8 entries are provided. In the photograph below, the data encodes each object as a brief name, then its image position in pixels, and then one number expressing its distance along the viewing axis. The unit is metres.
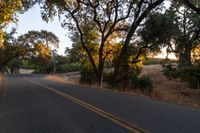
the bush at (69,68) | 34.49
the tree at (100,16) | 10.51
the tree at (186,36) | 13.10
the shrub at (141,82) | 11.43
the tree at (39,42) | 26.55
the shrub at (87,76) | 14.35
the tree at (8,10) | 7.29
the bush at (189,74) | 12.00
